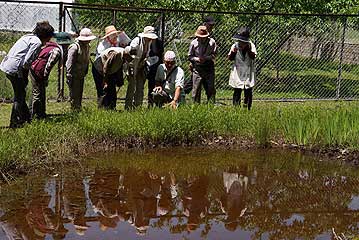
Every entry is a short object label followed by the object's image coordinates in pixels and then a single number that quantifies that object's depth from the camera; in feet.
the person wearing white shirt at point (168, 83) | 33.94
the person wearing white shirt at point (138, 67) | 33.17
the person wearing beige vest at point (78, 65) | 32.19
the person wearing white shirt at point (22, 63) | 28.58
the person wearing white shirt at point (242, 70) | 36.81
